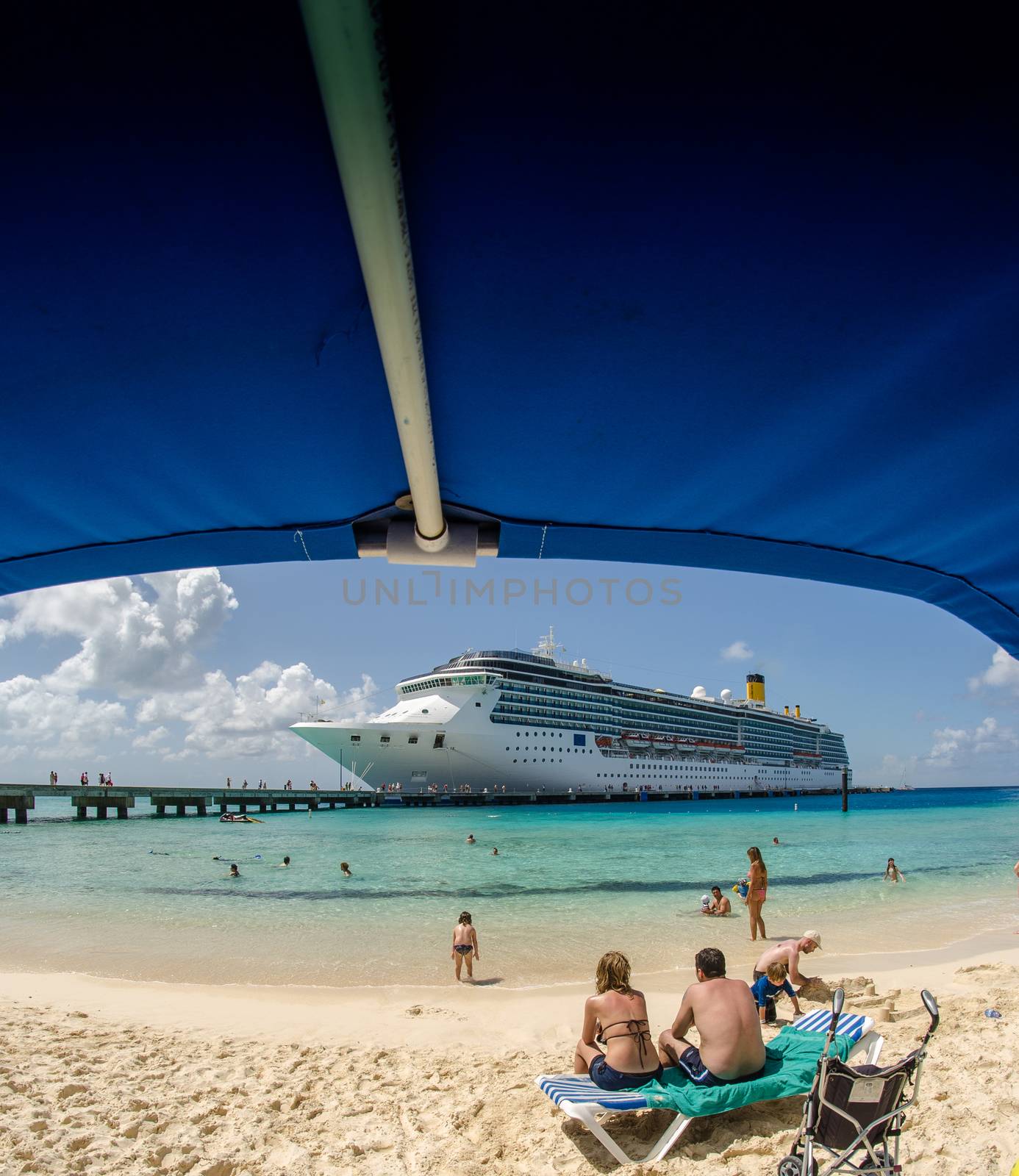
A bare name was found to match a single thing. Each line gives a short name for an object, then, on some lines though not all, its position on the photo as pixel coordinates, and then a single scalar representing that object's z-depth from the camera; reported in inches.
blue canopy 28.4
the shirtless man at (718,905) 409.4
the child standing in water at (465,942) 287.0
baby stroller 88.4
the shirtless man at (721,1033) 123.0
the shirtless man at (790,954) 197.2
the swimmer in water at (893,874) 565.8
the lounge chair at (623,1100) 114.0
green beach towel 118.2
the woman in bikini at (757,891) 308.2
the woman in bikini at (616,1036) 125.6
